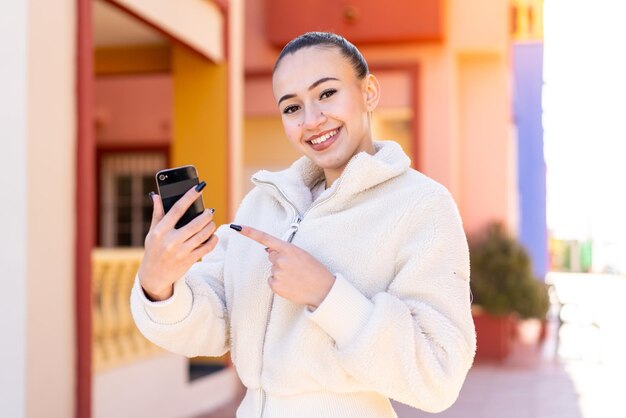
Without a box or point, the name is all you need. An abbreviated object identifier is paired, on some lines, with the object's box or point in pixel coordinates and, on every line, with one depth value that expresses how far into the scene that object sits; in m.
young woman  1.55
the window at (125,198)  10.56
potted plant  9.73
